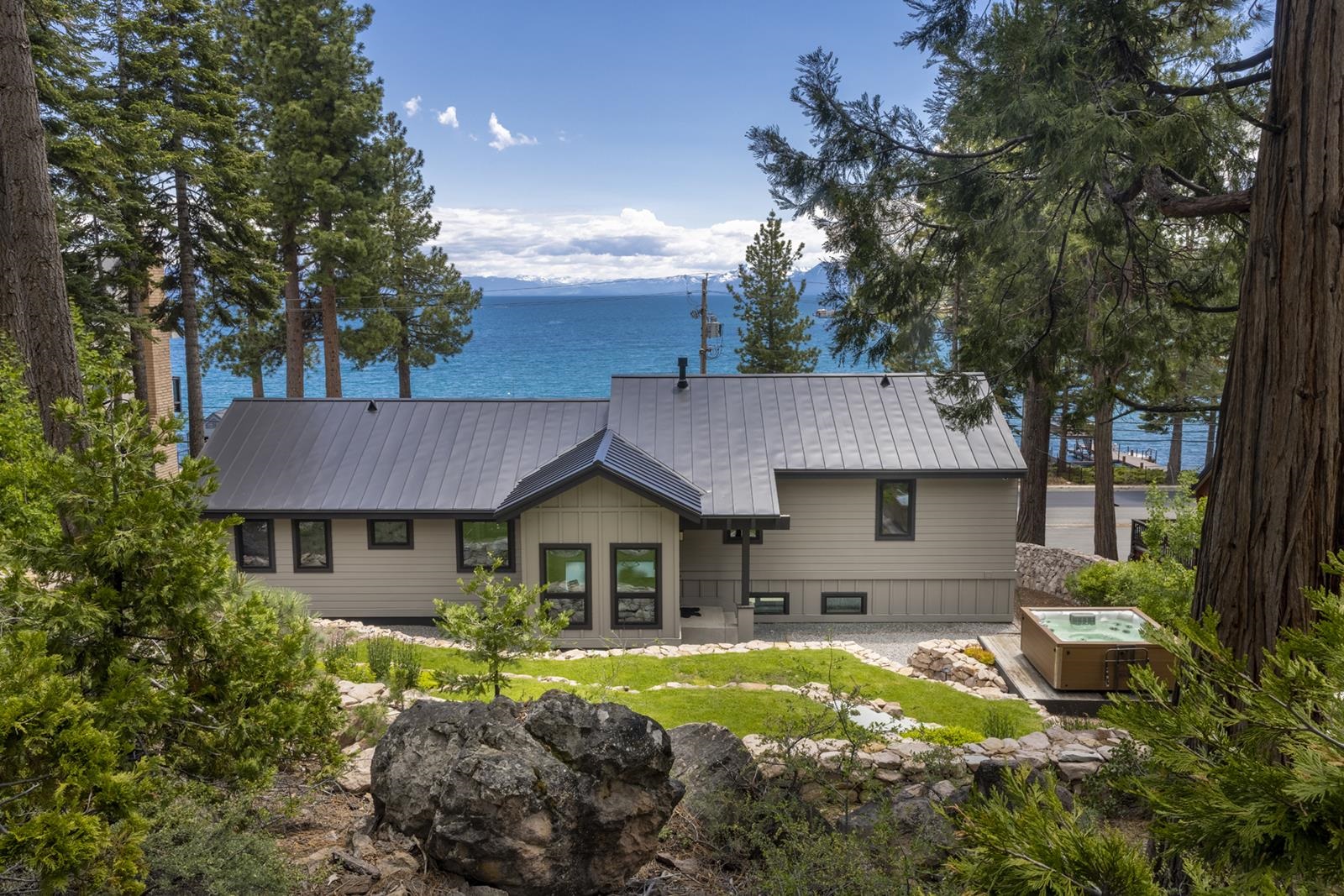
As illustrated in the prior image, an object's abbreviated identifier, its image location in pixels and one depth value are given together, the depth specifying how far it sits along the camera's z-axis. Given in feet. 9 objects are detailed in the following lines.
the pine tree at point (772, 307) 103.14
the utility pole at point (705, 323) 93.09
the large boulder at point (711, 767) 20.22
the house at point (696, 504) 51.13
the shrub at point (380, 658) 34.09
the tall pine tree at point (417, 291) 104.63
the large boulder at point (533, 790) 16.21
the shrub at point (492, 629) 24.06
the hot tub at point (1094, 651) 35.58
